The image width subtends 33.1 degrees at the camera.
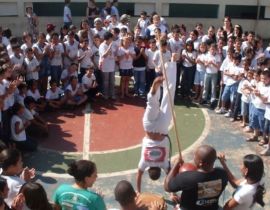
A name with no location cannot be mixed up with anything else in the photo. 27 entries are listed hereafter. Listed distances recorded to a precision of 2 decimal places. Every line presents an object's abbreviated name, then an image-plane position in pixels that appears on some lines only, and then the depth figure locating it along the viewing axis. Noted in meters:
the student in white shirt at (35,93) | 10.44
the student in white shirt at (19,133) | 8.62
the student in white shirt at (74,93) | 11.21
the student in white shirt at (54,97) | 11.05
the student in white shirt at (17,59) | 10.27
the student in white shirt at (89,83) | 11.46
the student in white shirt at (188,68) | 11.60
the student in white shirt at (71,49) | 11.55
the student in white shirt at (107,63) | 11.35
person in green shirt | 4.50
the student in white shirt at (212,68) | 11.05
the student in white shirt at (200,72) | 11.29
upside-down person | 6.36
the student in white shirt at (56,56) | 11.31
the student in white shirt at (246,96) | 9.80
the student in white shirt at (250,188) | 4.93
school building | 17.22
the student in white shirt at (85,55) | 11.62
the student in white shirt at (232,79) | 10.42
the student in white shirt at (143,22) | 14.22
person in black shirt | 4.79
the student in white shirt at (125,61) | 11.57
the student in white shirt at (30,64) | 10.64
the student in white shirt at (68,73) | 11.34
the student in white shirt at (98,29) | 12.54
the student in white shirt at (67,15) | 16.20
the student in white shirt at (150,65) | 11.50
